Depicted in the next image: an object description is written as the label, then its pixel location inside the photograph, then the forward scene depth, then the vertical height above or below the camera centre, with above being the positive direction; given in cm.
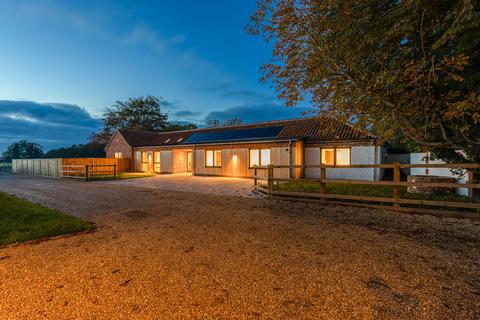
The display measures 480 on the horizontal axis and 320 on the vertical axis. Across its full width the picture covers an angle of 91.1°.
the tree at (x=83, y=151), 4019 +155
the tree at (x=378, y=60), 424 +214
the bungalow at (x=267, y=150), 1588 +64
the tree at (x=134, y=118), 4403 +814
